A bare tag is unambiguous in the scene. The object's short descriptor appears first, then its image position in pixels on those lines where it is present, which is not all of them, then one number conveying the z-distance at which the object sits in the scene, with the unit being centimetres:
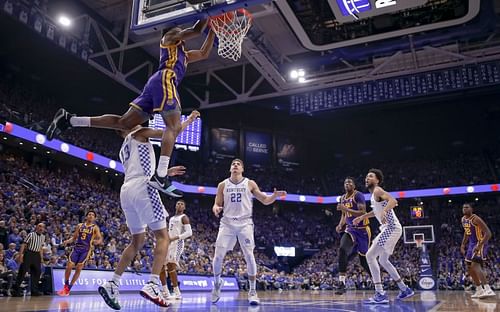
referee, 1011
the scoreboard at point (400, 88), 1894
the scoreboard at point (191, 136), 2627
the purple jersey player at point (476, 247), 948
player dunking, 438
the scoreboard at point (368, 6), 1521
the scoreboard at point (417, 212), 2695
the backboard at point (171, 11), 732
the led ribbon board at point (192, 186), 1844
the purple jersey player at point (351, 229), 855
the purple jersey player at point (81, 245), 1029
